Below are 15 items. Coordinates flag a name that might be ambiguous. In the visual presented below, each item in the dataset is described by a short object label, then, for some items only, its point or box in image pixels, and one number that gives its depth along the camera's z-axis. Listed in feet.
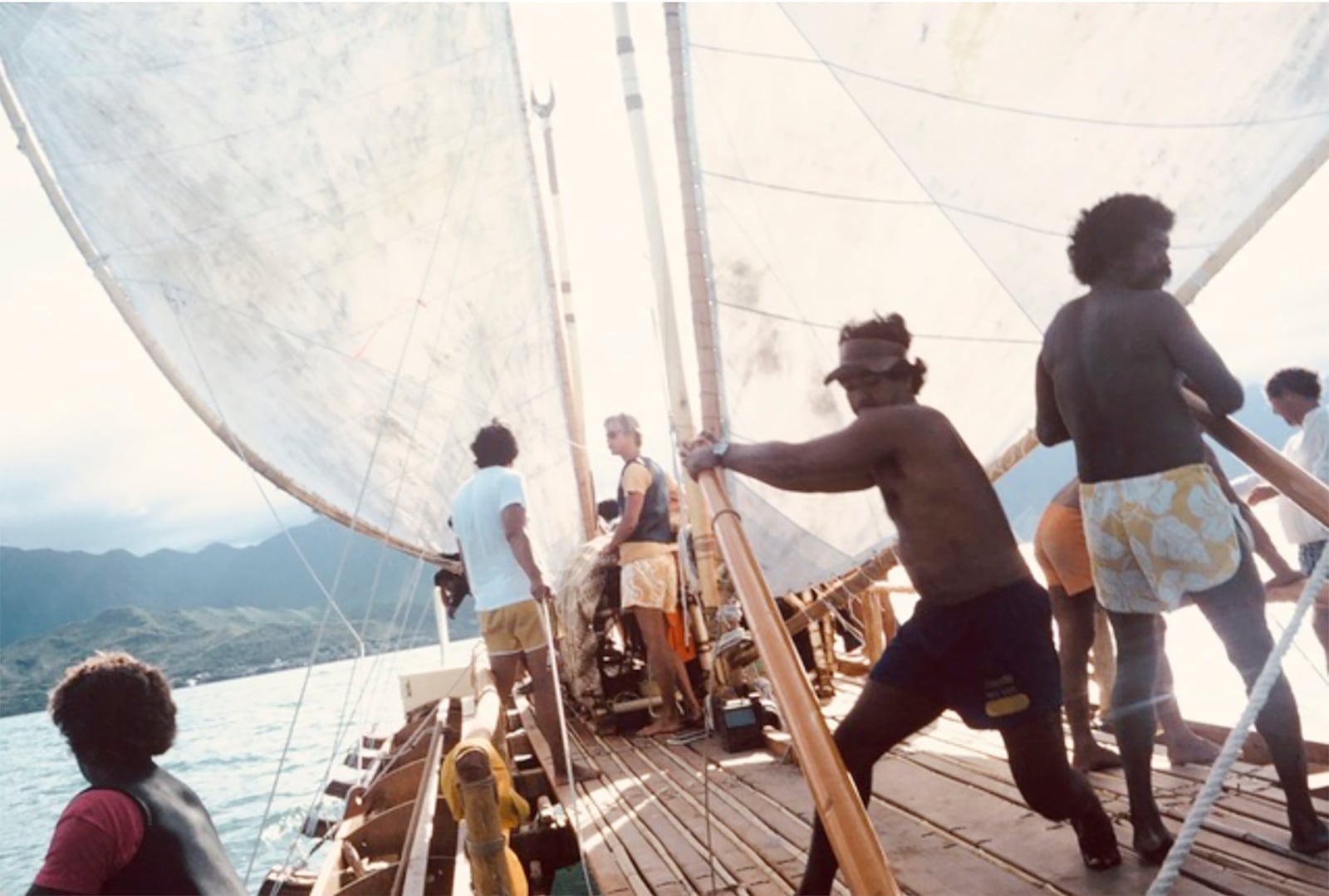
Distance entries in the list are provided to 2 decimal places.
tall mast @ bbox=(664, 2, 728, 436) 16.62
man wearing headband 8.14
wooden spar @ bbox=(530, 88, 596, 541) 32.35
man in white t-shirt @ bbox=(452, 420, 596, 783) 17.67
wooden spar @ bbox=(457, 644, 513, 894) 9.74
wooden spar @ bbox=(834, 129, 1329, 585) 12.40
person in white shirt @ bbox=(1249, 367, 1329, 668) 15.39
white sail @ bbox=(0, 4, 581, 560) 28.94
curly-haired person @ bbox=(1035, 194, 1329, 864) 8.49
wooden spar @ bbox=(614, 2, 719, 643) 18.10
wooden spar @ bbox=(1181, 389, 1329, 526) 7.34
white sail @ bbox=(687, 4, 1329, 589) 13.15
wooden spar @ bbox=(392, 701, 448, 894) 12.34
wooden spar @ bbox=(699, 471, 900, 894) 4.90
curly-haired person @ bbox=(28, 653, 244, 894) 6.32
